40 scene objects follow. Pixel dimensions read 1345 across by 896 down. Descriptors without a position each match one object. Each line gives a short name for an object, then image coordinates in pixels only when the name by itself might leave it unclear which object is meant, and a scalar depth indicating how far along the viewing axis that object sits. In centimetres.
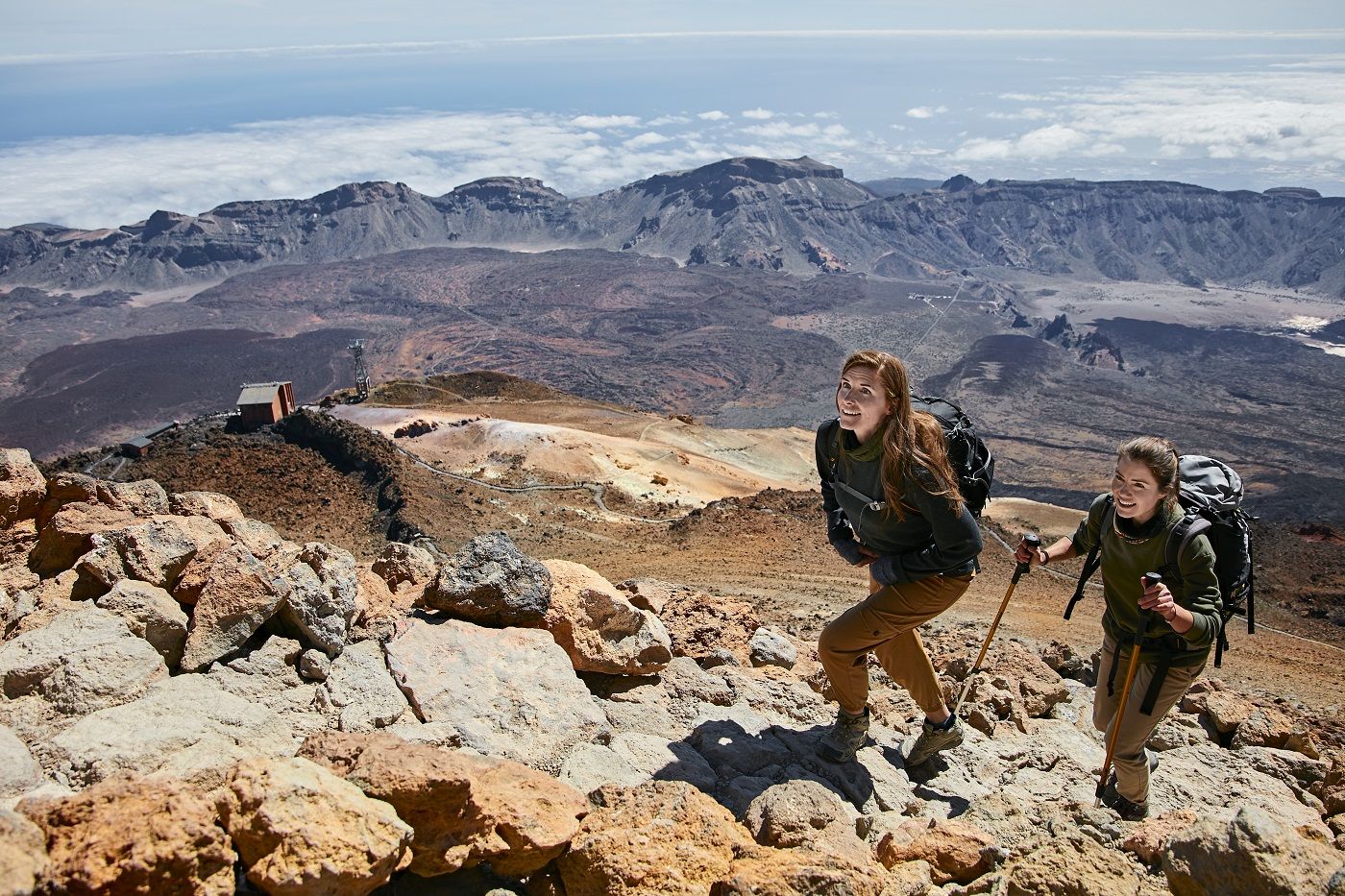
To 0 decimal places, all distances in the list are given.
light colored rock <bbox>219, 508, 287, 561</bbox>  538
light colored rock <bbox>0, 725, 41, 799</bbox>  298
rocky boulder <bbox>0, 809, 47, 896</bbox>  217
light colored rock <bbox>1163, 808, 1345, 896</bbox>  290
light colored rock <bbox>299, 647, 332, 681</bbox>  438
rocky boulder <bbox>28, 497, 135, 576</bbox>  501
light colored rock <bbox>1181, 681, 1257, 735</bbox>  595
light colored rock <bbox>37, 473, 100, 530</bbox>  559
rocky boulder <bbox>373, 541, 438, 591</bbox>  637
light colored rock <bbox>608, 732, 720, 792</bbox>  434
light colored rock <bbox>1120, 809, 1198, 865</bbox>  366
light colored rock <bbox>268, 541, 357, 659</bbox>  457
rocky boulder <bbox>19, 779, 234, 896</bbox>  235
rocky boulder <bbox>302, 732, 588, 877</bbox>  300
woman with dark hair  395
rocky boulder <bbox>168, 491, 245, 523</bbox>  602
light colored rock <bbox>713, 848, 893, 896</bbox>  294
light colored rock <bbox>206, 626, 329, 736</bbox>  412
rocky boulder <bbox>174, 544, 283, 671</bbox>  426
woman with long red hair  399
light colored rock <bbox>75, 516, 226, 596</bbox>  455
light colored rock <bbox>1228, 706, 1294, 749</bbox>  586
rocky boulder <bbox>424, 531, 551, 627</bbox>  507
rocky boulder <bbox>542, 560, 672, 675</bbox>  514
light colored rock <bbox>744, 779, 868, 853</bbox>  352
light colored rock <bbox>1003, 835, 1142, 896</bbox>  308
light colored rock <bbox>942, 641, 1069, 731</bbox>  597
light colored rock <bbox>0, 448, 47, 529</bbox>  544
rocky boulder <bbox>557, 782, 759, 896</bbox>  307
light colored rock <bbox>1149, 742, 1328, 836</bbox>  503
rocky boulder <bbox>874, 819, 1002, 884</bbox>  349
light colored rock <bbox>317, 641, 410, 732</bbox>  414
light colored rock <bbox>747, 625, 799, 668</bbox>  627
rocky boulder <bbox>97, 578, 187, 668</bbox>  414
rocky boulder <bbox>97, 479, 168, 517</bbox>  579
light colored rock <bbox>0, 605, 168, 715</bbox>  364
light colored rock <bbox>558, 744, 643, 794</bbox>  411
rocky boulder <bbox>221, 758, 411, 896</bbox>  261
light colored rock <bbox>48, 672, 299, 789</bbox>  325
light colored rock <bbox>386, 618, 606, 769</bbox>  426
